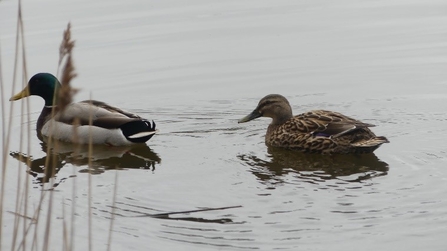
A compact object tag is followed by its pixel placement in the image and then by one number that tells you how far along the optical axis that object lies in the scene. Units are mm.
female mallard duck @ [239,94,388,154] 19828
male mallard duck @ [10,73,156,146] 21328
